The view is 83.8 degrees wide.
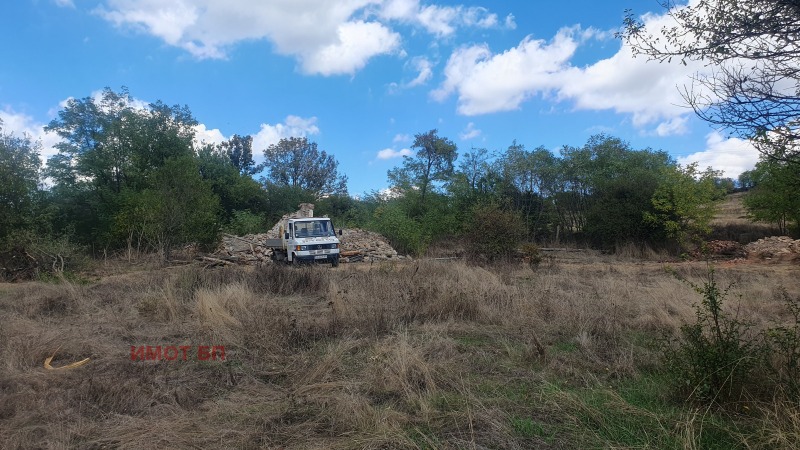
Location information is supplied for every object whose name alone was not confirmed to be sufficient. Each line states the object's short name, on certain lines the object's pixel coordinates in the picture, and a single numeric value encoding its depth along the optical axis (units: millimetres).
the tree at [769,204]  22062
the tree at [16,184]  16875
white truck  17781
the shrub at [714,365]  3742
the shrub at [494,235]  16094
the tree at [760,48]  3498
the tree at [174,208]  19000
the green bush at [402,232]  26983
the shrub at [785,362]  3625
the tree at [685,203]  21922
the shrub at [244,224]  31855
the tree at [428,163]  38469
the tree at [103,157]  25516
